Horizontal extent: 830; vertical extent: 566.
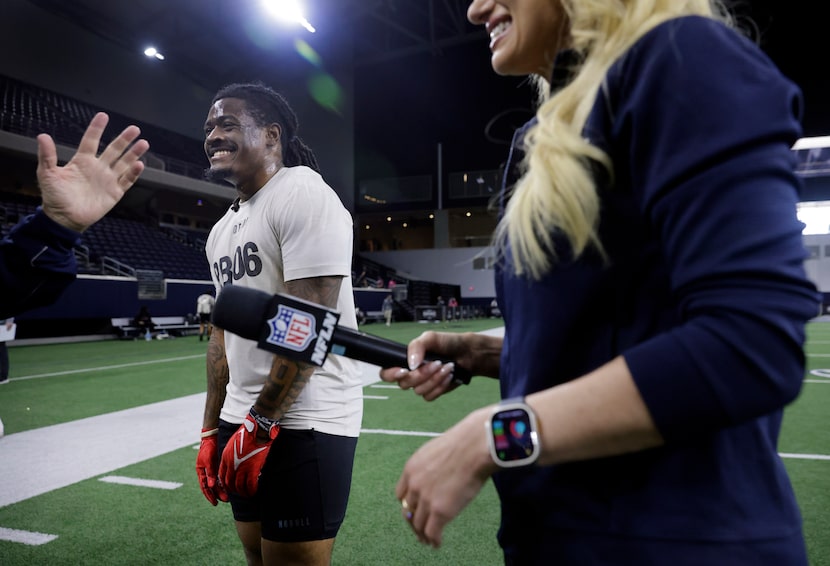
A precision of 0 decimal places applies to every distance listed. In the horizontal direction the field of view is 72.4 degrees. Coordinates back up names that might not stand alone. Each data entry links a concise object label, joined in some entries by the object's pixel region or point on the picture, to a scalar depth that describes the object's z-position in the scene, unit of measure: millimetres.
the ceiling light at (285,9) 21641
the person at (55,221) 1556
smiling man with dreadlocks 1862
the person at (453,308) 29062
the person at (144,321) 16511
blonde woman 652
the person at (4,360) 7756
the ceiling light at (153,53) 23798
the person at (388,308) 23745
